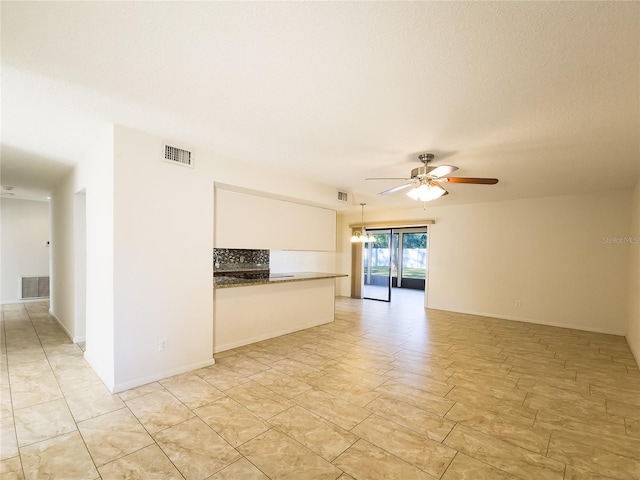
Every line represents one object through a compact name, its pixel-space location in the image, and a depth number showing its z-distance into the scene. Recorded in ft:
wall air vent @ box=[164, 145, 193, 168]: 10.33
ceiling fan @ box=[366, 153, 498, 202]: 10.60
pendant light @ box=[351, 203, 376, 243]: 25.88
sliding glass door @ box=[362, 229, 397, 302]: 30.01
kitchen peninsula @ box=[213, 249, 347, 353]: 13.43
